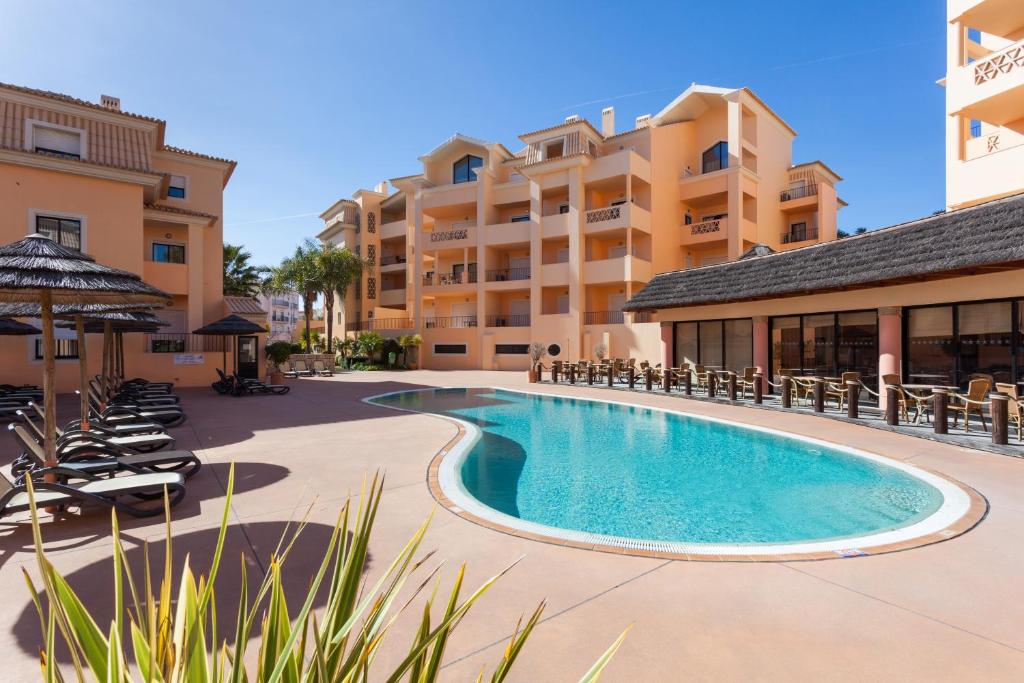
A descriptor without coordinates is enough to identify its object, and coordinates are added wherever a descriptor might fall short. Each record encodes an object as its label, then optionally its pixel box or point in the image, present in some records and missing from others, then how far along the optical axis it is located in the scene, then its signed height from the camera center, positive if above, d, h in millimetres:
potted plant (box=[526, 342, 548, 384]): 25795 -568
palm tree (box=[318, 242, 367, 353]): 35153 +5238
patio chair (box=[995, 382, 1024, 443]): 8734 -1214
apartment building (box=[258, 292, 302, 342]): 91688 +5955
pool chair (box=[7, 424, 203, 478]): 5996 -1549
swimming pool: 5625 -2202
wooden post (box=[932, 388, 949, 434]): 9289 -1377
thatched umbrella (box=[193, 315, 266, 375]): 17141 +530
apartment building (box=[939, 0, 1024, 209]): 14312 +7153
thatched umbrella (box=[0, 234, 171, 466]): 5312 +736
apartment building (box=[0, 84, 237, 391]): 16219 +5021
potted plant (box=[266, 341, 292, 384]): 24922 -524
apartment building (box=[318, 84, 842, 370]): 28141 +7592
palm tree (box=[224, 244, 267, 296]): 32500 +4819
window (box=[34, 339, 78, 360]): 16516 -176
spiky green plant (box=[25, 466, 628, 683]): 1216 -792
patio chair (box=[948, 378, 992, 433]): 9552 -1173
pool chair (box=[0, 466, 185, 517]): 4926 -1558
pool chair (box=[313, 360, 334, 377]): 27273 -1569
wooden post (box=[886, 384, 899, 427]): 10406 -1386
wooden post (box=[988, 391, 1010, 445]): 8383 -1343
